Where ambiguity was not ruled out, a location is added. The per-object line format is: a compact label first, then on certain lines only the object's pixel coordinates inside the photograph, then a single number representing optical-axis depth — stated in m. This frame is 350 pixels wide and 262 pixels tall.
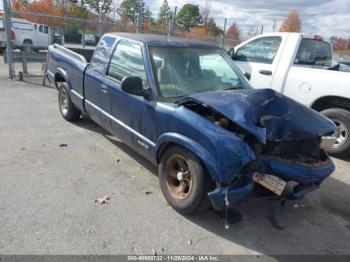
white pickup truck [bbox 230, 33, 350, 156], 5.87
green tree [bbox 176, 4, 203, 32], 73.80
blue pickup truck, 3.29
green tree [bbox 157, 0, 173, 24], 27.10
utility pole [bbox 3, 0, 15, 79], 9.77
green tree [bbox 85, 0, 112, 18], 48.85
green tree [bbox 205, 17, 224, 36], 25.77
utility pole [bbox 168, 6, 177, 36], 13.07
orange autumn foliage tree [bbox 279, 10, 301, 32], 58.89
